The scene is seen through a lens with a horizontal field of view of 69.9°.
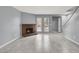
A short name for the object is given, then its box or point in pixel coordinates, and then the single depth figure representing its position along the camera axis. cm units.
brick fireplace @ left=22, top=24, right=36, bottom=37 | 539
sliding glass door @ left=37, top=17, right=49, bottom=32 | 807
